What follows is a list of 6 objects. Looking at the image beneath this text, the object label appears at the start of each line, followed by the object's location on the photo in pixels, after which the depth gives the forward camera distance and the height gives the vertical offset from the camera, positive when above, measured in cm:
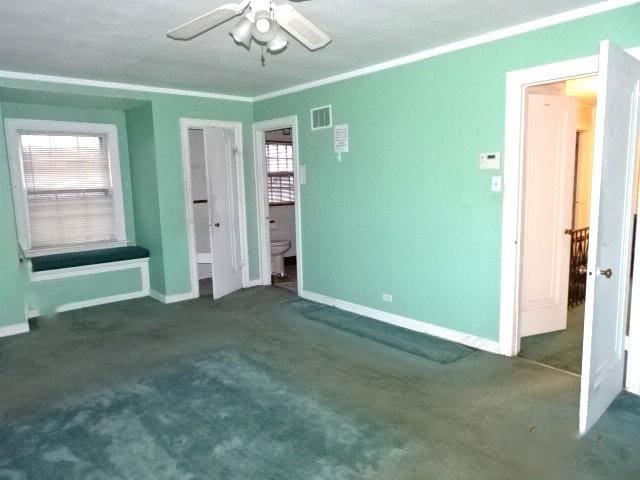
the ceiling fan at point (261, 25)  202 +75
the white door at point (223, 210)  507 -27
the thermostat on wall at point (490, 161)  322 +13
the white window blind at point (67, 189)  479 +2
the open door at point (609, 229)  212 -27
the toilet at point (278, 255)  604 -94
